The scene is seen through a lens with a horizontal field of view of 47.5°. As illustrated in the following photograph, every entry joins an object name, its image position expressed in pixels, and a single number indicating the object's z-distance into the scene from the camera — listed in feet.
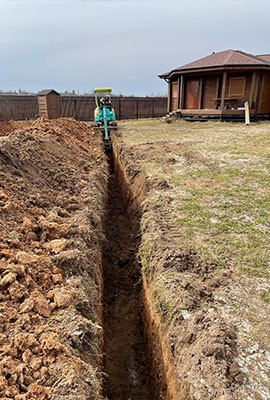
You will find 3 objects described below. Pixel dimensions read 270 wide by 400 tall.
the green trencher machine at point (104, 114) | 44.88
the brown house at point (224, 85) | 51.26
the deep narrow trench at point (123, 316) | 11.28
